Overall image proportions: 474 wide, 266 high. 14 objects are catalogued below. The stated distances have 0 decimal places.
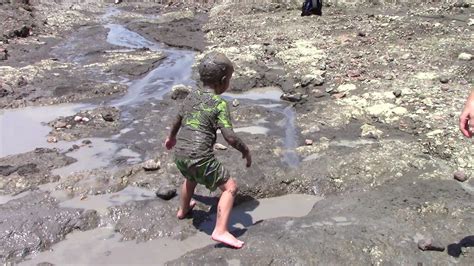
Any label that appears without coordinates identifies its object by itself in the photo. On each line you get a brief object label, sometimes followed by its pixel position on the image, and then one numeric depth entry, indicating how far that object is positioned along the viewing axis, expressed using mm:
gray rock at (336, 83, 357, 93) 6383
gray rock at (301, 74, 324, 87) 6707
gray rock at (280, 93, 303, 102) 6316
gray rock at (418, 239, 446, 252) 3049
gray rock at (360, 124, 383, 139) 5020
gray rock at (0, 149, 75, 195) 4164
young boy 3166
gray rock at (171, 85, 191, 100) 6539
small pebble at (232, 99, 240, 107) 6167
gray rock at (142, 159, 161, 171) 4363
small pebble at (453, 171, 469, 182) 3998
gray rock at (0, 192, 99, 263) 3295
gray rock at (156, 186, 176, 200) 3871
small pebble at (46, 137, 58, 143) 5180
